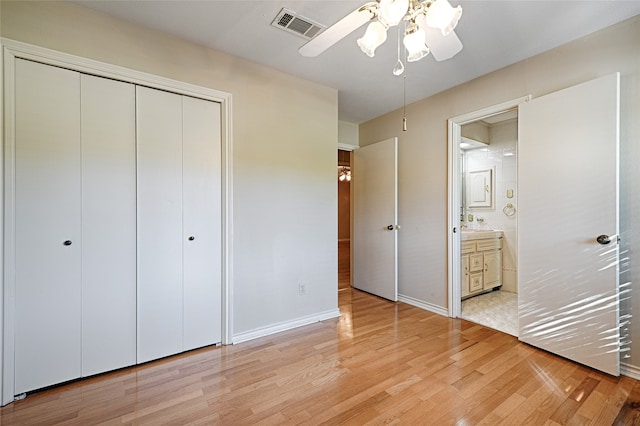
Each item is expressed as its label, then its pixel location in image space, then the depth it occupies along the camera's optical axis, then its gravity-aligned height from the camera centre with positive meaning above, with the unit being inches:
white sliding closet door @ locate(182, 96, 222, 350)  89.2 -3.5
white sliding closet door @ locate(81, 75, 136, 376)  74.9 -3.4
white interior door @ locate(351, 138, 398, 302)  138.2 -3.5
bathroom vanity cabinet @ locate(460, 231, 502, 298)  141.2 -26.4
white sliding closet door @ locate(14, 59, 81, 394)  67.6 -3.3
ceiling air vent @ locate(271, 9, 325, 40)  75.1 +52.7
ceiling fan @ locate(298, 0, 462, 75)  45.9 +33.8
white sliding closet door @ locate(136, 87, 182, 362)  82.2 -3.1
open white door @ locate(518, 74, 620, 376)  76.0 -3.4
